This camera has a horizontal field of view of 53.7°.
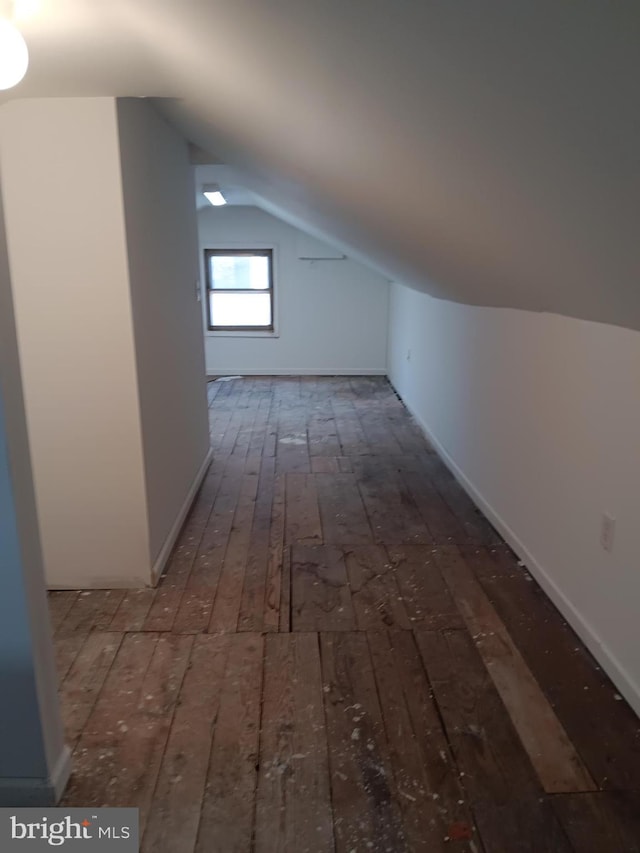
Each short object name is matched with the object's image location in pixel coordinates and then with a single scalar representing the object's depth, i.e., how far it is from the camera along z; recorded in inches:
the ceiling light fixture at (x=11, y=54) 51.8
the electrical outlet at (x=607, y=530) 79.0
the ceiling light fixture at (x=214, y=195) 208.5
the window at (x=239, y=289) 291.6
